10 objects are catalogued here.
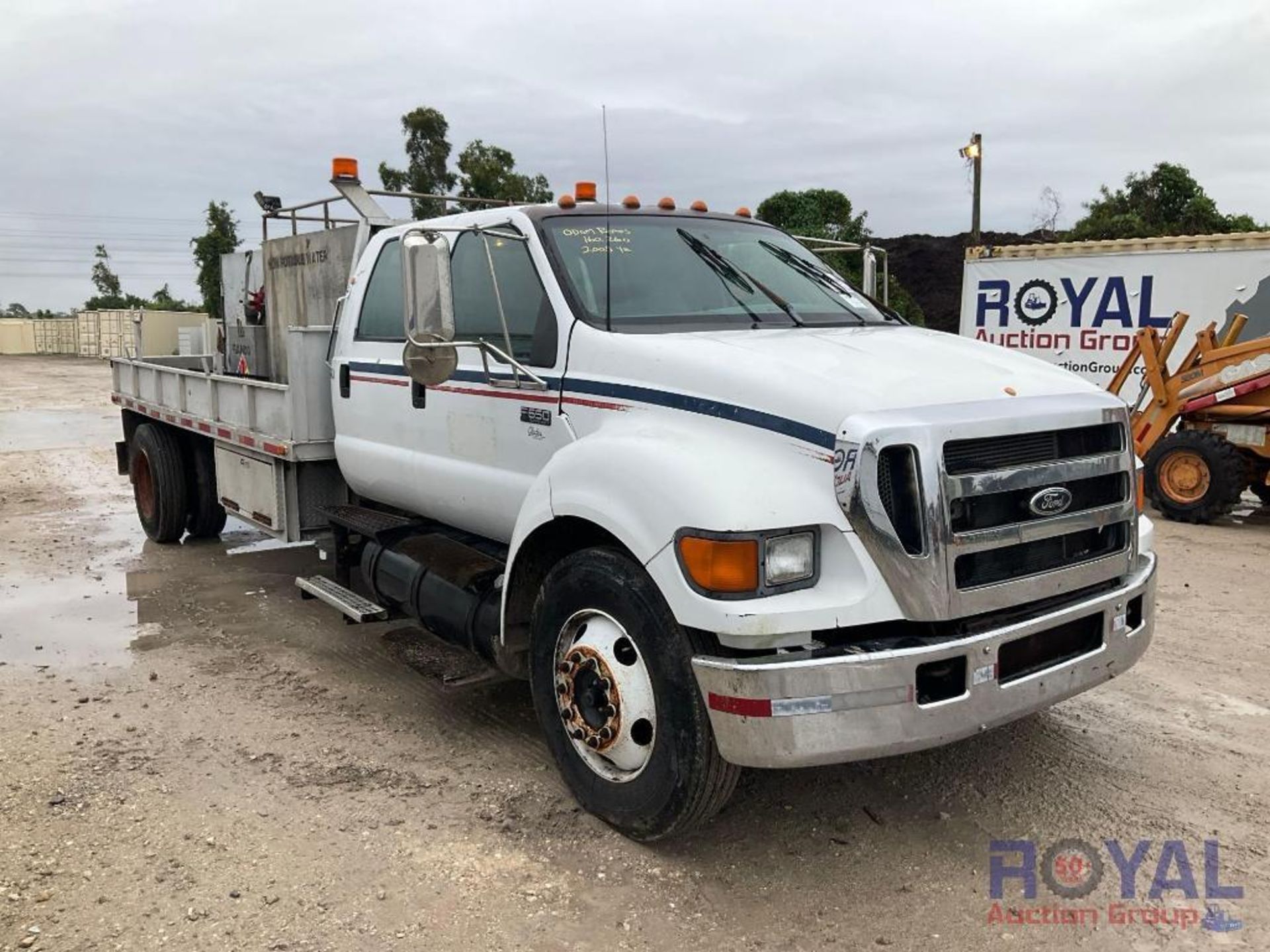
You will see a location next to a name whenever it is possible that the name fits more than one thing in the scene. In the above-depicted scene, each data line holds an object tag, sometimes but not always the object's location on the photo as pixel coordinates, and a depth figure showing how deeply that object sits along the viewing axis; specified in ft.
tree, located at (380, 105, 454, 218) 91.50
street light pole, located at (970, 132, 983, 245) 77.25
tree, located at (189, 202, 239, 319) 123.34
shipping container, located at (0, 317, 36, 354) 194.70
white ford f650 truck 10.05
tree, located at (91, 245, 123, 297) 267.80
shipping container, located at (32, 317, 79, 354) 186.70
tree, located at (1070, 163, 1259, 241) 94.94
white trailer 39.88
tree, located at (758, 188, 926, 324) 89.45
